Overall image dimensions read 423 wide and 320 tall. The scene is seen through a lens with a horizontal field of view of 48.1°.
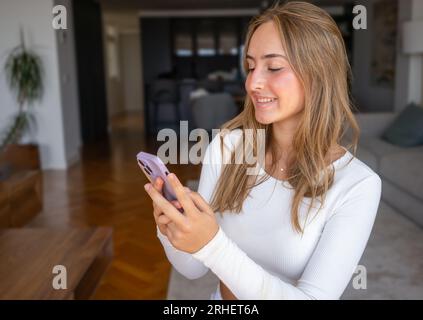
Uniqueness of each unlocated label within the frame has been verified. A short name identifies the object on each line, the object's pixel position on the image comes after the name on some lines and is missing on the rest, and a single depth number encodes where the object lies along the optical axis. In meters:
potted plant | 4.86
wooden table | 1.69
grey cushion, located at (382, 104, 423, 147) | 3.79
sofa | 3.09
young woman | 0.82
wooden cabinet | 2.92
